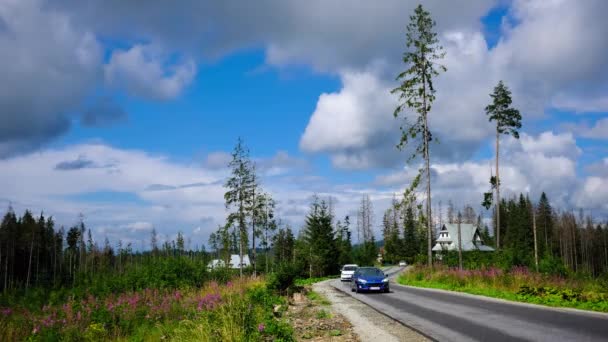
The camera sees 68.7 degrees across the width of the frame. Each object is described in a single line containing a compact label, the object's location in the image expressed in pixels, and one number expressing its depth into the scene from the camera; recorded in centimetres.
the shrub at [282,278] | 2066
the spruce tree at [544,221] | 9229
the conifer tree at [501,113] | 5062
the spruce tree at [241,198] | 5212
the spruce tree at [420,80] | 3436
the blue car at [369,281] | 2422
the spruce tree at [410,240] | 9538
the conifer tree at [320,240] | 5851
